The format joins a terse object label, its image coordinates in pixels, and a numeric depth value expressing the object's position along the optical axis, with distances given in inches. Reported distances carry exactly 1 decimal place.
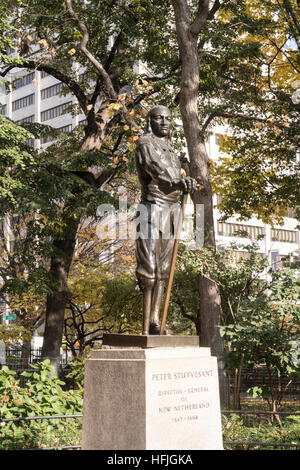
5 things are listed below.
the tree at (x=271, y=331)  414.9
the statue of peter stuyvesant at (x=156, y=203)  304.0
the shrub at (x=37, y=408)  362.9
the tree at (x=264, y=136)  782.5
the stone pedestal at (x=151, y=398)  259.6
